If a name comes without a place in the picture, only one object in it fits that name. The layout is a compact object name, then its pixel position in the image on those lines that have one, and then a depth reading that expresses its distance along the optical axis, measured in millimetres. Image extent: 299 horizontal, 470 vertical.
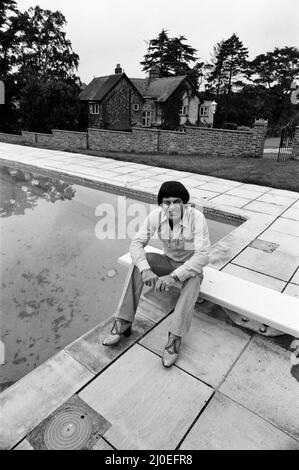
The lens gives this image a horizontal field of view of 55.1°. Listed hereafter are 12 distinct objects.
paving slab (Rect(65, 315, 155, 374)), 2443
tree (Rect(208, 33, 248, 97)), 42875
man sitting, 2459
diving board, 2559
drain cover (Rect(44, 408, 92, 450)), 1829
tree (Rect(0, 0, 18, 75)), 31047
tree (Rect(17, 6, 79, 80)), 32875
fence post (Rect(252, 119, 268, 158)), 12539
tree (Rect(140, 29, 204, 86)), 45469
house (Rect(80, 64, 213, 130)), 29453
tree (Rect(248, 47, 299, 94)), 40156
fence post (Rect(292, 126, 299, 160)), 12382
